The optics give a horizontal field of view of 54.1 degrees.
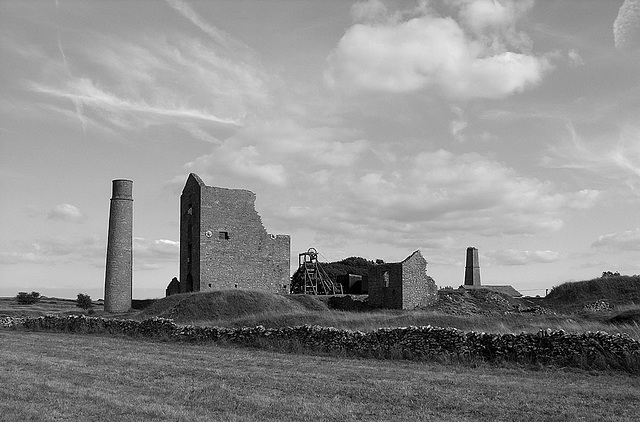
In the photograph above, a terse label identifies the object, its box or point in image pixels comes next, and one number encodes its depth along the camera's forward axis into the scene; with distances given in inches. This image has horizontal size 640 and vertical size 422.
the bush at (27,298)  2628.0
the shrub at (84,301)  2342.5
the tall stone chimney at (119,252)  1643.7
